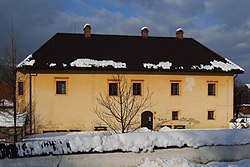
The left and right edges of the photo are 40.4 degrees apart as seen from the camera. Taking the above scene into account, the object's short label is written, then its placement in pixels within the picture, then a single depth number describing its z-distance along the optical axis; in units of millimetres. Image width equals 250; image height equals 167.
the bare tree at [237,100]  38625
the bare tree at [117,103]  24422
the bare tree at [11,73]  17219
